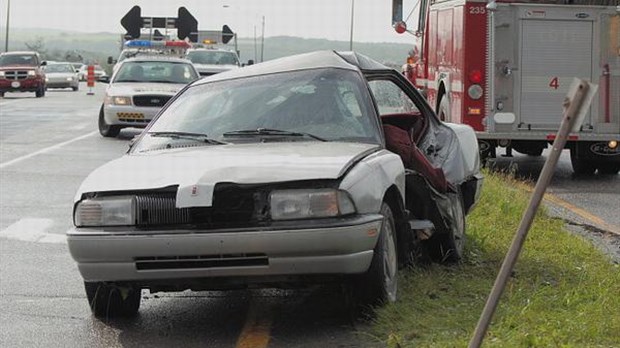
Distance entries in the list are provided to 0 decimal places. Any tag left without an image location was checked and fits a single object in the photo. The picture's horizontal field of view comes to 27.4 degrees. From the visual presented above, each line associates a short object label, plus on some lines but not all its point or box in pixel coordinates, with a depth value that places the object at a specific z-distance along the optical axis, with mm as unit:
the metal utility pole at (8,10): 94875
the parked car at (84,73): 92000
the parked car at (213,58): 37406
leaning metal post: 4281
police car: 23750
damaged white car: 6512
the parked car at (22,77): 47000
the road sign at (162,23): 40281
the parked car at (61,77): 61562
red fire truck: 16547
